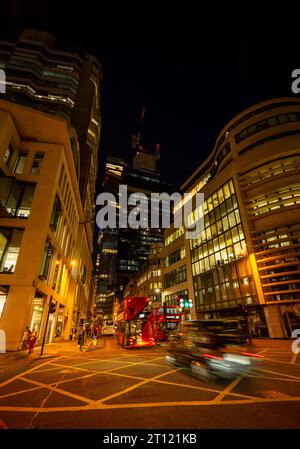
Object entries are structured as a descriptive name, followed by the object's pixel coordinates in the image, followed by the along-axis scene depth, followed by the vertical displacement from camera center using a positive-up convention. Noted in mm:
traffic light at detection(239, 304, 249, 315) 20981 +1277
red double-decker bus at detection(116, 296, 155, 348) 19188 +332
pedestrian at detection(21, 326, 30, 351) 16422 -940
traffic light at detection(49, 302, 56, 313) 25386 +2056
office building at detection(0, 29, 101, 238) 56363 +65668
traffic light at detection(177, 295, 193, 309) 20788 +1954
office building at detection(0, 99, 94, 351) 17750 +10153
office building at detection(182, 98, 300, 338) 26344 +12768
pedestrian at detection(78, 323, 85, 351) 18411 -747
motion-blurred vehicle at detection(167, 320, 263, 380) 7508 -857
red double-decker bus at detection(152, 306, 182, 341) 22859 +415
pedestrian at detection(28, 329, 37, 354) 15523 -1149
